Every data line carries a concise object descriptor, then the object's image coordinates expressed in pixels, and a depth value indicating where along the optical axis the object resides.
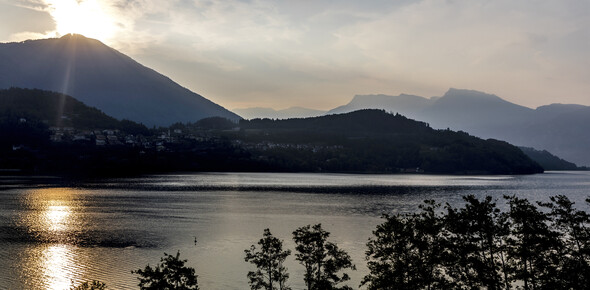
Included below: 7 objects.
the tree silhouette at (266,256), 39.94
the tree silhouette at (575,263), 33.78
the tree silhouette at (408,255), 36.16
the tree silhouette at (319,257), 36.25
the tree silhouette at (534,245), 34.28
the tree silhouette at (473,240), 34.66
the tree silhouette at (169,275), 30.36
